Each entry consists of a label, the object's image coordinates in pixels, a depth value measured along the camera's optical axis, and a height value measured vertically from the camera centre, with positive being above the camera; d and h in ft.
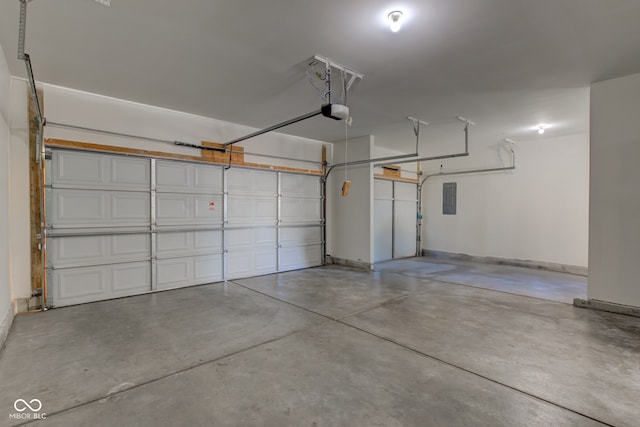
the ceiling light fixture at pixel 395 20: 8.27 +5.34
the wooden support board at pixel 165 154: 13.60 +3.06
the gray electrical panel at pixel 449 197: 28.76 +1.33
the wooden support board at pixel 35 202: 12.87 +0.40
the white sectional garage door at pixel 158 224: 13.73 -0.71
